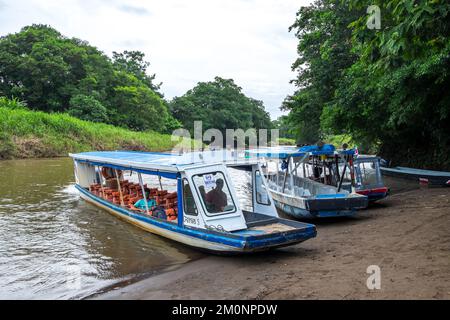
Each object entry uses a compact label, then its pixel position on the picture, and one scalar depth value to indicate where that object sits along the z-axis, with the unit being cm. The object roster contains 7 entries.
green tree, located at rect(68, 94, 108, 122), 4150
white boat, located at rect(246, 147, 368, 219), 1053
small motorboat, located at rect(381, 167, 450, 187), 1590
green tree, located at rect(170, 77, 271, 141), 7206
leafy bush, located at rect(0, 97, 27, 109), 3416
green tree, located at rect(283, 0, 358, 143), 1711
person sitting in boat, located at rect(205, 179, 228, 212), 852
